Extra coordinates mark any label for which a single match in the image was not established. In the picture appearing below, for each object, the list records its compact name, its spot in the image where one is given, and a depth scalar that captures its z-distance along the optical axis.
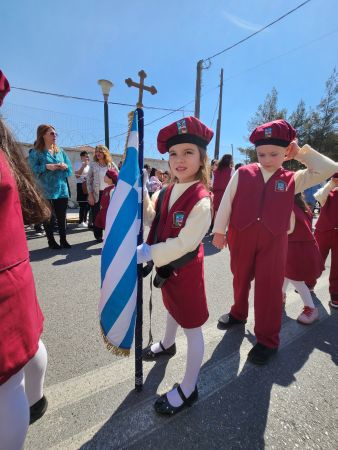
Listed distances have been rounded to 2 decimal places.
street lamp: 7.86
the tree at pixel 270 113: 25.08
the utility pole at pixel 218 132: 16.51
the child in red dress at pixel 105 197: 4.56
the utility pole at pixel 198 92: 12.83
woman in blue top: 4.39
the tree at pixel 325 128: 23.11
